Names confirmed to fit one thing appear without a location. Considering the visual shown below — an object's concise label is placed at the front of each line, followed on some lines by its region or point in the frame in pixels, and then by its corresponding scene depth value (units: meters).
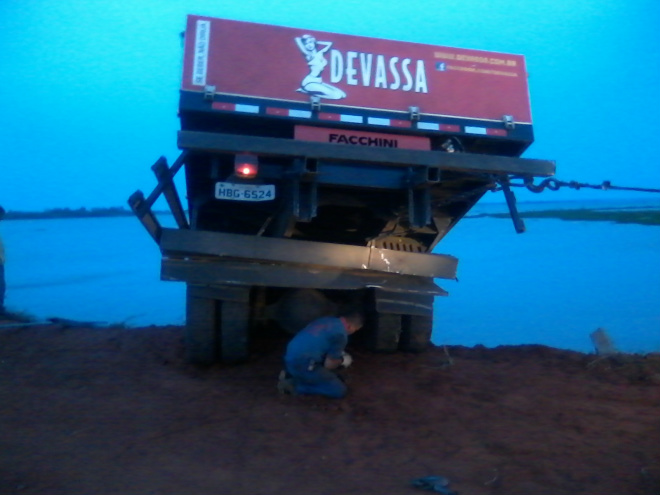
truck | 5.41
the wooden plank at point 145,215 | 5.69
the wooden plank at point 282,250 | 5.66
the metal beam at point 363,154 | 5.00
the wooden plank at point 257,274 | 5.77
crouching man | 5.57
